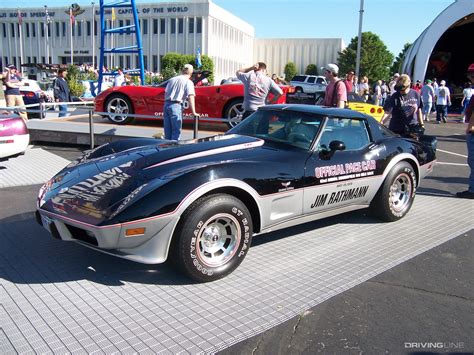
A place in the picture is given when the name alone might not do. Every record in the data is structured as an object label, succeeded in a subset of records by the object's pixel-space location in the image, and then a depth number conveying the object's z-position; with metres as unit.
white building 62.78
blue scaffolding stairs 14.91
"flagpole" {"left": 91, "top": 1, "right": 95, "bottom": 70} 60.17
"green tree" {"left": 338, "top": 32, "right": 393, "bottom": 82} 79.62
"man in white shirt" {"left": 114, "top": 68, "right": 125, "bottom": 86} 16.34
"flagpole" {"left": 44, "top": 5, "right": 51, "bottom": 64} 65.25
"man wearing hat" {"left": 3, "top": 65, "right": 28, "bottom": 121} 11.57
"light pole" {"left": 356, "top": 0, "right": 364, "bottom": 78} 25.20
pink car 7.46
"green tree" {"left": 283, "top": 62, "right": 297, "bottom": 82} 81.00
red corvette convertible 9.77
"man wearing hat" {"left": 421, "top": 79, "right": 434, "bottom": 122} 18.89
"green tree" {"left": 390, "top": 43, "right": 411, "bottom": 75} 99.26
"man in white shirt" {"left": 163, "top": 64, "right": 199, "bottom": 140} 8.06
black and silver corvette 3.37
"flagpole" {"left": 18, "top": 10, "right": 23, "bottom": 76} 64.53
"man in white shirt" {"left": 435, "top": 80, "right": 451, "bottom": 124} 19.52
